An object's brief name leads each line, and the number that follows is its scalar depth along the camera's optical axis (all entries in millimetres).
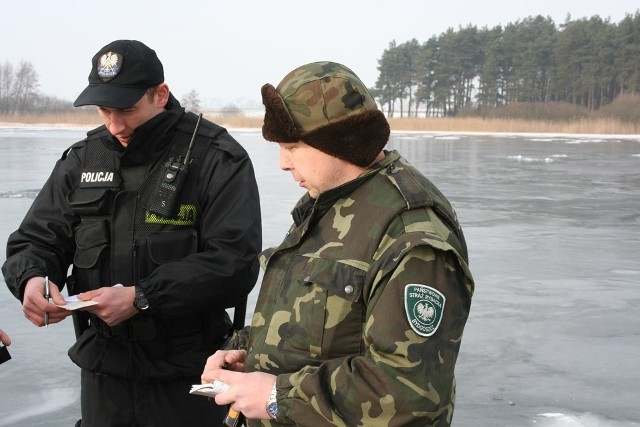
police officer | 2861
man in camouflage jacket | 1714
